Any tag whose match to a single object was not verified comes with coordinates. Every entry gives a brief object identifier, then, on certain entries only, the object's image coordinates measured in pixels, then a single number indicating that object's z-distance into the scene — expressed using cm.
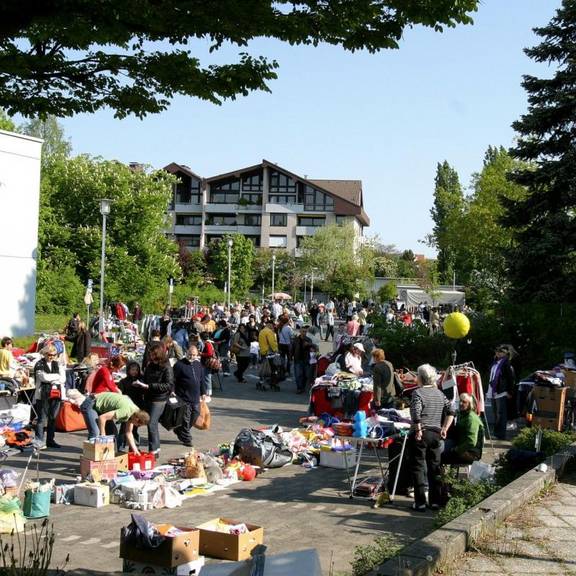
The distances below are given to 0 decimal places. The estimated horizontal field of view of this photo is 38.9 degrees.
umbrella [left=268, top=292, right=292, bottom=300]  5836
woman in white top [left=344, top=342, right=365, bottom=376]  1652
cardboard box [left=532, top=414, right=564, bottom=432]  1382
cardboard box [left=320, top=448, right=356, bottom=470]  1153
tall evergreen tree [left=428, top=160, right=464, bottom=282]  8331
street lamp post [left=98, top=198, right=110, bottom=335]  2695
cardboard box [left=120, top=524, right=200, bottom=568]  665
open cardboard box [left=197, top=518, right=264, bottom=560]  707
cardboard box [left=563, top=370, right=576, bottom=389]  1561
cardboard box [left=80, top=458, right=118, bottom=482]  1009
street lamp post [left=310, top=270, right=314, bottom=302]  7086
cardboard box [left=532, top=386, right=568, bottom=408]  1382
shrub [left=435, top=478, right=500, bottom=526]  793
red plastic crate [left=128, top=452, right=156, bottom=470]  1088
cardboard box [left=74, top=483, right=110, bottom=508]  930
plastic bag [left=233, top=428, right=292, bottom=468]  1139
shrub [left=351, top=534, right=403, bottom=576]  624
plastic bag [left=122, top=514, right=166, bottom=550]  668
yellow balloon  1623
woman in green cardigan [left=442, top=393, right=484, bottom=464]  985
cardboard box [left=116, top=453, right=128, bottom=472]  1057
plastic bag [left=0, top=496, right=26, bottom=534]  809
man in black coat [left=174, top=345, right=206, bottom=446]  1287
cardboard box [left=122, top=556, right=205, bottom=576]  664
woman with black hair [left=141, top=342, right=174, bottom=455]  1199
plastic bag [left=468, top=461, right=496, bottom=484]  983
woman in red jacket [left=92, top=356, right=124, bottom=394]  1232
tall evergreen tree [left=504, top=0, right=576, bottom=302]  2372
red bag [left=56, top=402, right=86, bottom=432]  1413
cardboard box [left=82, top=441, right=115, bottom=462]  1025
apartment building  8544
